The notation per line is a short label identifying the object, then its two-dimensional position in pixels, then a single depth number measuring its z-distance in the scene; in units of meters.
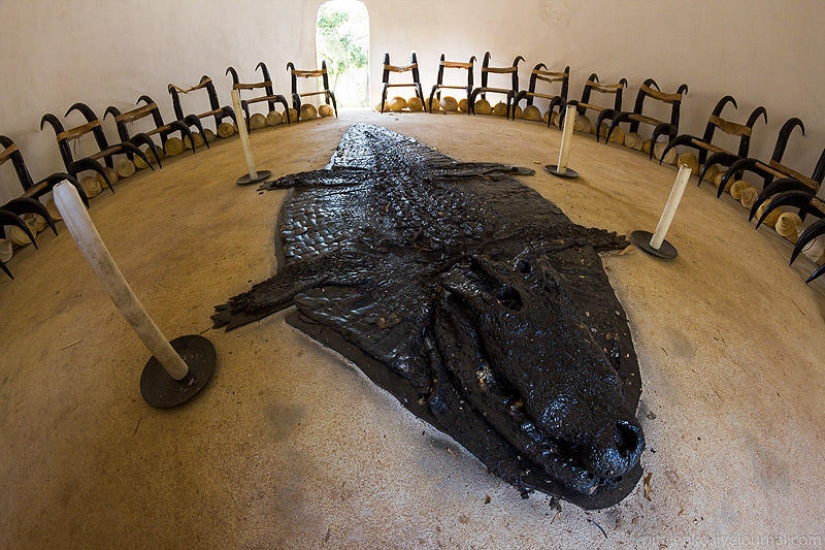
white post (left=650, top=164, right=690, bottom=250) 2.43
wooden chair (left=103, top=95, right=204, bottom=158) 4.19
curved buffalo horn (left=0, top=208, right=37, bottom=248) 2.72
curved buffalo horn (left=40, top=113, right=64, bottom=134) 3.55
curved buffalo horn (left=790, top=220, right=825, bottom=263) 2.55
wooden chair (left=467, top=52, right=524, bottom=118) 6.25
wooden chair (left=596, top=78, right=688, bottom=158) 4.52
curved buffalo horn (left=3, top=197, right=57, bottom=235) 2.94
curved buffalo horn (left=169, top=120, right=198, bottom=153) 4.54
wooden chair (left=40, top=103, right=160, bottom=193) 3.55
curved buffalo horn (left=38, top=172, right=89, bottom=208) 3.20
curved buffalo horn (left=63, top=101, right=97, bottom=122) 3.83
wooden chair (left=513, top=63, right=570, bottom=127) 5.71
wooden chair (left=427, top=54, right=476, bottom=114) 6.53
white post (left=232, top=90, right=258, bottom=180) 3.41
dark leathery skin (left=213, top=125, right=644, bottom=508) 1.24
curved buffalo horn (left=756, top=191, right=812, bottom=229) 2.91
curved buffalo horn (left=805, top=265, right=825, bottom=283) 2.39
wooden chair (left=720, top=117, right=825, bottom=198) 3.21
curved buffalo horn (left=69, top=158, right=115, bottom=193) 3.53
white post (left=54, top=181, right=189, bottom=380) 1.10
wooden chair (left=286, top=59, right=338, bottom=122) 5.99
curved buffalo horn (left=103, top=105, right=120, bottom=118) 4.21
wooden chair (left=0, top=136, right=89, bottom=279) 2.78
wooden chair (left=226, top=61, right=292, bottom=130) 5.40
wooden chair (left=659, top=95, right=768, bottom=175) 3.81
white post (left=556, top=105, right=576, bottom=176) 3.49
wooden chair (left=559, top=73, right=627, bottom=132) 5.18
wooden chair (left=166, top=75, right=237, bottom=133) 4.86
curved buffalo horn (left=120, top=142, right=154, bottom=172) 3.96
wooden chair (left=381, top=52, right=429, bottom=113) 6.65
